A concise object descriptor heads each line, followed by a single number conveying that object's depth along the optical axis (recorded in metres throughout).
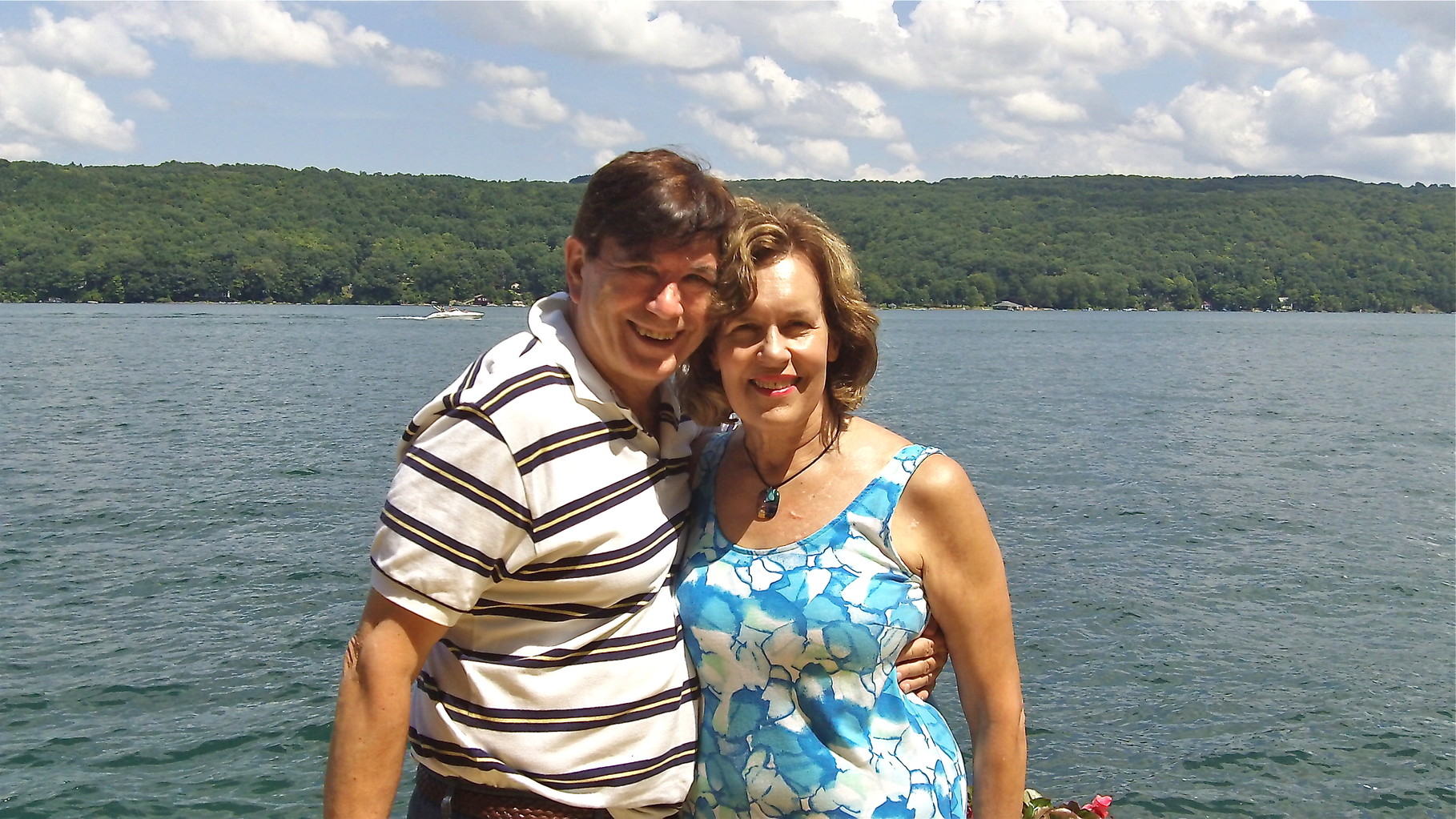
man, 2.84
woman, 3.27
